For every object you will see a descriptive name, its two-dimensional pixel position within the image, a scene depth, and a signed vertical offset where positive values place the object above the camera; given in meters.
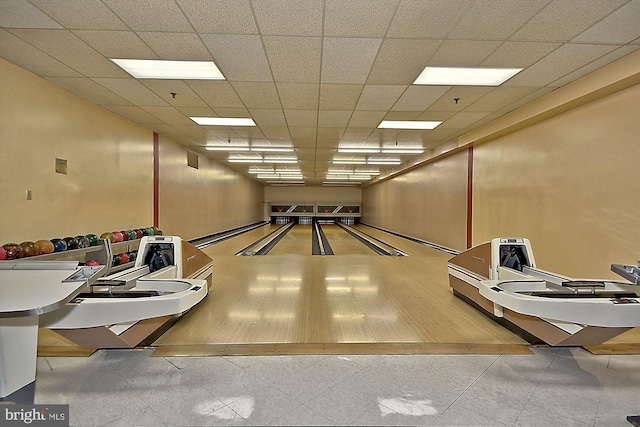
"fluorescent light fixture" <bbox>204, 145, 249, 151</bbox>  7.37 +1.38
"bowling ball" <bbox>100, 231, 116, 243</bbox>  4.31 -0.47
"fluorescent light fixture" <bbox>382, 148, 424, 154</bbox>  7.55 +1.39
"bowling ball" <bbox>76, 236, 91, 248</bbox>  3.78 -0.49
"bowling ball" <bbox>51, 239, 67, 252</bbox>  3.43 -0.48
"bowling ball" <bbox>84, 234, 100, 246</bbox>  3.98 -0.48
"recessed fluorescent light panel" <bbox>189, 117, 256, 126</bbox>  5.13 +1.41
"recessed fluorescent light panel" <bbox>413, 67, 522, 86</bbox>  3.34 +1.47
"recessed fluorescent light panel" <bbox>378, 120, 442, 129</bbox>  5.24 +1.43
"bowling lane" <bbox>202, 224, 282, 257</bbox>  7.01 -1.06
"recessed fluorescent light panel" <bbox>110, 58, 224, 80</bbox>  3.22 +1.45
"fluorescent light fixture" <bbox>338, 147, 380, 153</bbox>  7.49 +1.38
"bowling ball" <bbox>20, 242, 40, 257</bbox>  3.05 -0.47
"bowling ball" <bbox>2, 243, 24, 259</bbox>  2.87 -0.46
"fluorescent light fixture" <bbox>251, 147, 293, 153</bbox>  7.50 +1.37
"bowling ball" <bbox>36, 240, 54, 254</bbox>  3.23 -0.47
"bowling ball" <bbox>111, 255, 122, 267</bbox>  4.32 -0.81
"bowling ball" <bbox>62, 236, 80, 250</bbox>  3.62 -0.47
